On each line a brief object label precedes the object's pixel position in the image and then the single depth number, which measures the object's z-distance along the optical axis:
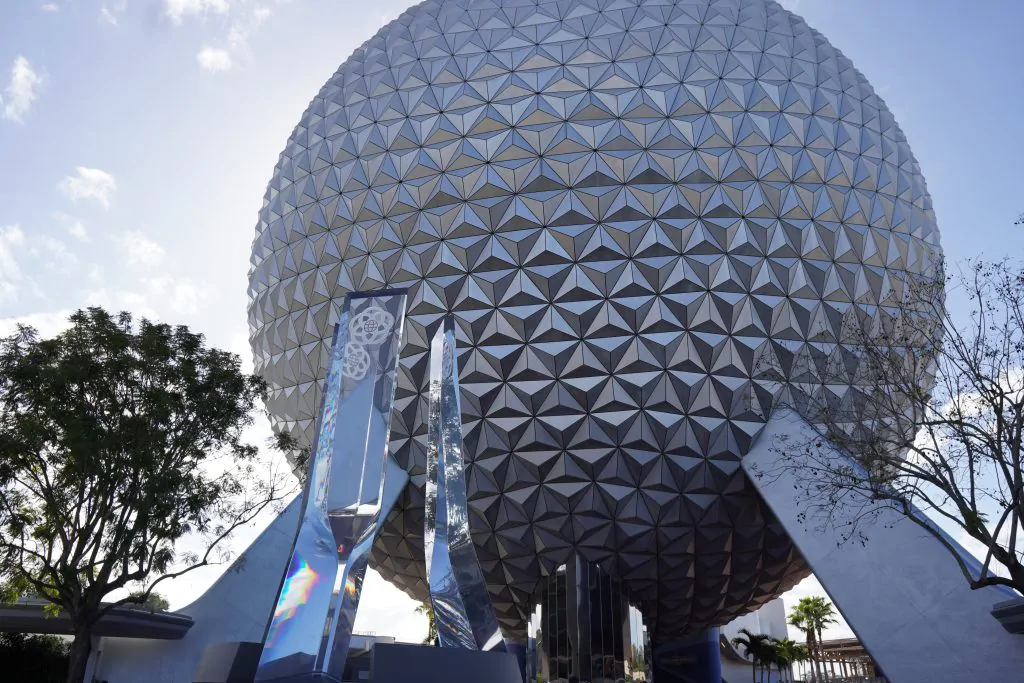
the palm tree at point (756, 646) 40.34
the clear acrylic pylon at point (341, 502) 7.54
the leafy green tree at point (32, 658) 19.03
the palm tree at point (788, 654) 42.57
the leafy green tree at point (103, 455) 13.66
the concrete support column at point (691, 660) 22.42
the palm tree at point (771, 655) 40.38
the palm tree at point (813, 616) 45.88
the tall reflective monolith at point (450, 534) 9.90
